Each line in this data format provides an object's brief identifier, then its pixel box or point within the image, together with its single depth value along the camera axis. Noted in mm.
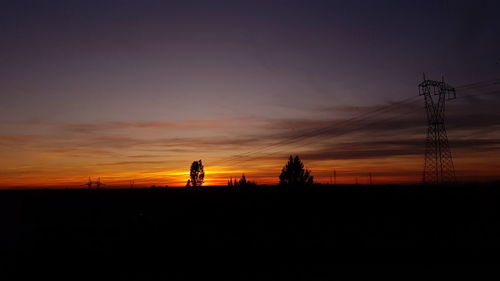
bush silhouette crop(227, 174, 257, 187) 117438
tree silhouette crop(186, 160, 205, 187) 157875
